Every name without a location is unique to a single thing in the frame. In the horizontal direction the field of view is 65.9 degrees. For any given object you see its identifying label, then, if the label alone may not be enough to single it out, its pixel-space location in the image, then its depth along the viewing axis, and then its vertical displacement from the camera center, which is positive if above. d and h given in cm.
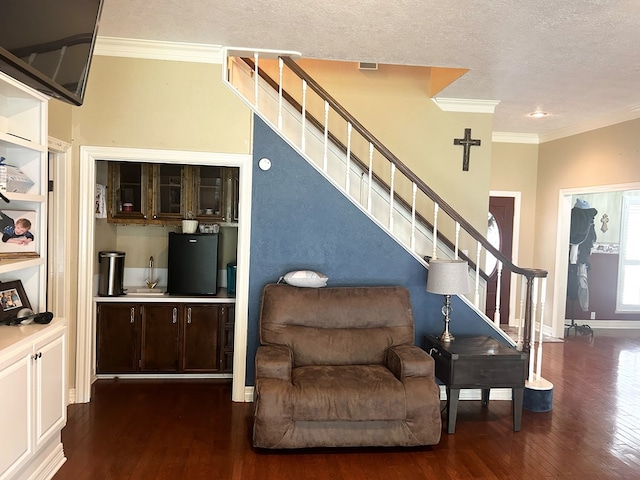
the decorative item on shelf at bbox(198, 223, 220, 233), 480 -10
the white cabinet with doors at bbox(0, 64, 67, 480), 245 -55
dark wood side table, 354 -105
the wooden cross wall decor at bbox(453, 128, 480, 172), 511 +87
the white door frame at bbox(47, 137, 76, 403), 370 -16
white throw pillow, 381 -45
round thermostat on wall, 397 +45
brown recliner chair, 311 -104
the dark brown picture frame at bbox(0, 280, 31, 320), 278 -50
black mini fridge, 448 -43
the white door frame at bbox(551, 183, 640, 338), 646 -45
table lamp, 375 -40
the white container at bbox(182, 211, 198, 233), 460 -8
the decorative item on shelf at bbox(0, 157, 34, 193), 253 +17
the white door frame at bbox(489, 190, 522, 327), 698 -21
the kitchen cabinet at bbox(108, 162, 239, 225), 458 +22
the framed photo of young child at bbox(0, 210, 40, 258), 271 -12
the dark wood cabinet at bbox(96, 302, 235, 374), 430 -107
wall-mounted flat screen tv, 189 +73
